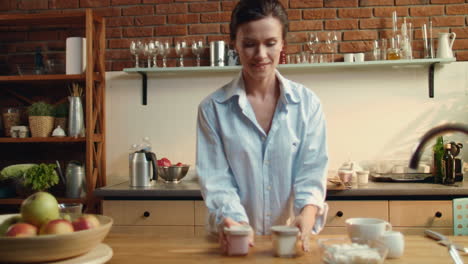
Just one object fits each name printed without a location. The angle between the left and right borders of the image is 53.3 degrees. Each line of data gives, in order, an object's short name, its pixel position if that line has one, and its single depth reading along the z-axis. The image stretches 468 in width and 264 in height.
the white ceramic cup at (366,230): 1.22
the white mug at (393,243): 1.20
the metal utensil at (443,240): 1.27
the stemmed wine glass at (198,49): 3.25
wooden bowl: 1.03
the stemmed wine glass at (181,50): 3.28
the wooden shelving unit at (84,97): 3.09
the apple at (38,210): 1.12
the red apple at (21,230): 1.05
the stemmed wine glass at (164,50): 3.24
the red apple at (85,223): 1.12
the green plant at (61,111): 3.22
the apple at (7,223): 1.12
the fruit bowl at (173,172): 3.06
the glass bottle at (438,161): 2.82
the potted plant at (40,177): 2.94
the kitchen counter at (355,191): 2.56
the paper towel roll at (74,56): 3.21
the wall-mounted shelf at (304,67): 3.04
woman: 1.55
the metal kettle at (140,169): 2.87
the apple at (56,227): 1.06
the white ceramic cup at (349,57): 3.19
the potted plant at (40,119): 3.15
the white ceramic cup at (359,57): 3.18
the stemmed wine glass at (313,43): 3.22
